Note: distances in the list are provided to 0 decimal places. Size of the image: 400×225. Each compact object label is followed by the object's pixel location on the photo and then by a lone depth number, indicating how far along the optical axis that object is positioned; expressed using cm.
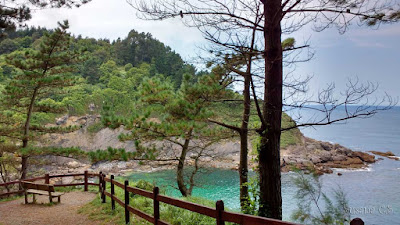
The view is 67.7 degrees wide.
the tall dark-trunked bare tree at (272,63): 511
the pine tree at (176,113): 993
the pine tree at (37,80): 1219
